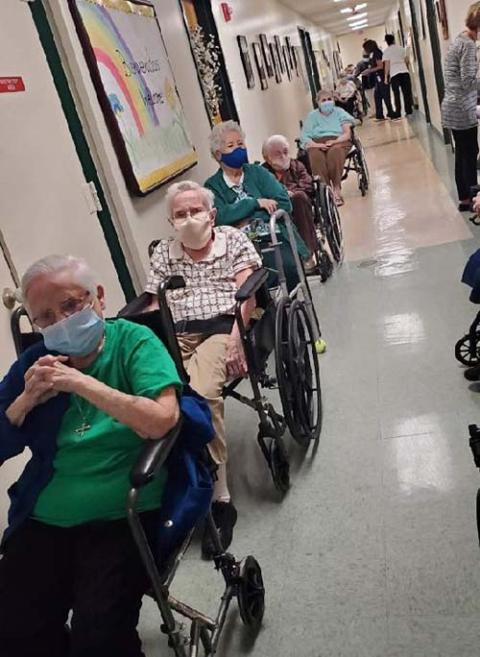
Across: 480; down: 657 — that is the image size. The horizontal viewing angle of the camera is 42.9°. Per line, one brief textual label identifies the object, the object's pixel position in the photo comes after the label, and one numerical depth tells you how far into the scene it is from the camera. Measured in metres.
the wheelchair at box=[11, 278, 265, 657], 1.13
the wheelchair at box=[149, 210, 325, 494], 1.96
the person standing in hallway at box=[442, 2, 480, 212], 3.99
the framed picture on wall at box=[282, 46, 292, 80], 9.36
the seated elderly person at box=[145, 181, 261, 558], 2.15
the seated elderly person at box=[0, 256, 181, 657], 1.21
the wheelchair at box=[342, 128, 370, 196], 5.98
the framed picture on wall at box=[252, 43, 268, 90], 6.80
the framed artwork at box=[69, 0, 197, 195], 2.75
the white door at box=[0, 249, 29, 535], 1.79
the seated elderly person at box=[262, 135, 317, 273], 3.80
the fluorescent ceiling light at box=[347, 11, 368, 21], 18.26
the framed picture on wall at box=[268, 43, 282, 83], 8.07
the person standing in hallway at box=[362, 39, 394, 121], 11.96
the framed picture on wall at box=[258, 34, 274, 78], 7.34
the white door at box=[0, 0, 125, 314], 2.04
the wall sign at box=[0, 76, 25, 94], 2.06
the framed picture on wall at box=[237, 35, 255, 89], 6.09
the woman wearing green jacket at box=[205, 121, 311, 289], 3.00
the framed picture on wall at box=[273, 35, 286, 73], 8.66
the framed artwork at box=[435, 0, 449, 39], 5.44
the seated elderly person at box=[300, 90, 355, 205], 5.75
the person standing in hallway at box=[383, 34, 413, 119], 10.84
